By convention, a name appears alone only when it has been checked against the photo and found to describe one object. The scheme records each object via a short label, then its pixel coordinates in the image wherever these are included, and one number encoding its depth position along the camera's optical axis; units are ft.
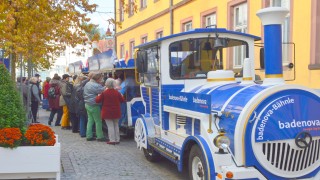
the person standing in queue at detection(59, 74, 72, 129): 38.22
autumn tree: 25.15
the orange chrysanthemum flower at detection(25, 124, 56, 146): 18.58
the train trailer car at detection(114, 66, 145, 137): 32.91
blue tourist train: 14.89
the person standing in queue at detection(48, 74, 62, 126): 42.77
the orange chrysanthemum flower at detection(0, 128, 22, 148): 17.88
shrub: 18.85
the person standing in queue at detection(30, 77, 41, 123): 42.04
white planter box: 17.90
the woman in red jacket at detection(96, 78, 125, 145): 30.32
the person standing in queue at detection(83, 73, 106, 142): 32.04
